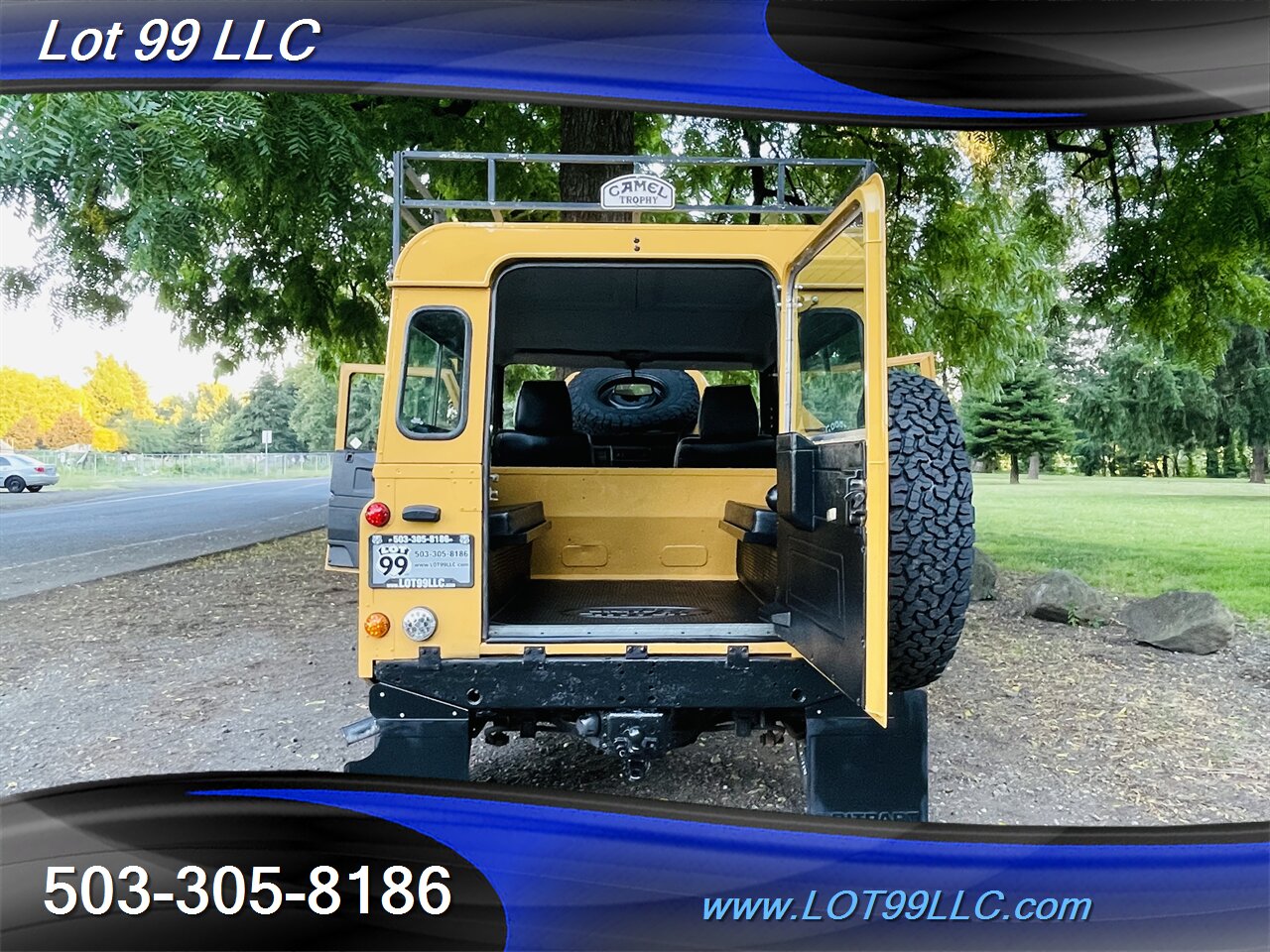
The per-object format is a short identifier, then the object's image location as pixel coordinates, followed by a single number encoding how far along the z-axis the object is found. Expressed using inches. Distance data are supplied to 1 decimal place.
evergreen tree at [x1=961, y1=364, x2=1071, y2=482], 1429.6
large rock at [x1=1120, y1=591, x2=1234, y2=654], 289.0
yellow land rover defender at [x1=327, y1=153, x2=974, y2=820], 125.0
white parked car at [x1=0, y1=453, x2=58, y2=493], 1171.3
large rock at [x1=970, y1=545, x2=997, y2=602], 374.6
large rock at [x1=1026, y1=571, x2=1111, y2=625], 335.9
